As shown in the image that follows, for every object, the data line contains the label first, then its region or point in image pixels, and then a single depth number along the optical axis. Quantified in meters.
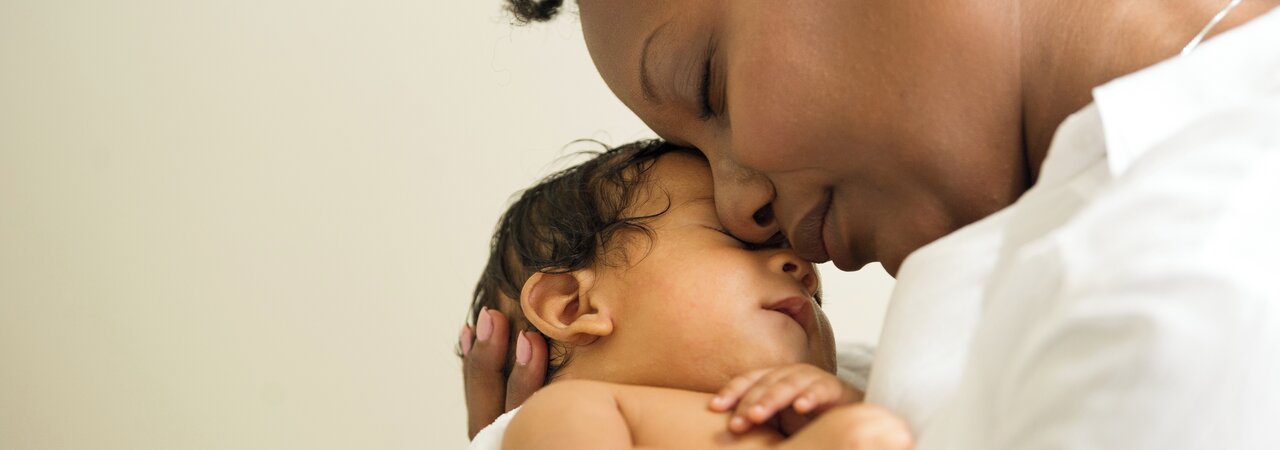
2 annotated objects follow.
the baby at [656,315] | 0.87
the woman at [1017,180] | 0.55
